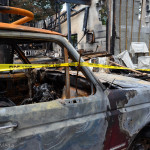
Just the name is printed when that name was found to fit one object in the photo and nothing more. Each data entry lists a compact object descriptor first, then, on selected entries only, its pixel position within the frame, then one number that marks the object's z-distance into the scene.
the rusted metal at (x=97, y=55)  6.48
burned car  1.25
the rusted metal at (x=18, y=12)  1.66
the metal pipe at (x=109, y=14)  7.64
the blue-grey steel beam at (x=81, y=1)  7.93
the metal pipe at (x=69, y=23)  9.09
